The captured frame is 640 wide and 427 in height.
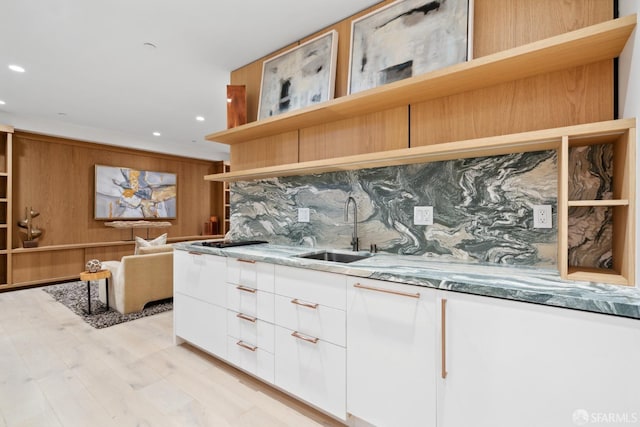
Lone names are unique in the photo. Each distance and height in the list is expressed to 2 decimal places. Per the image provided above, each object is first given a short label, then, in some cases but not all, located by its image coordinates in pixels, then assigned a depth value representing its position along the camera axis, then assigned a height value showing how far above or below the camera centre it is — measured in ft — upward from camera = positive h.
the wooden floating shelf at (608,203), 3.91 +0.12
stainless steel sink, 6.88 -1.06
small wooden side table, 11.06 -2.47
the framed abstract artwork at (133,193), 17.88 +1.01
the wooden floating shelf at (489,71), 4.17 +2.34
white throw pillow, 14.08 -1.58
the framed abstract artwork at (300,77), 7.56 +3.59
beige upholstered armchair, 11.31 -2.71
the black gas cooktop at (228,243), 8.63 -0.98
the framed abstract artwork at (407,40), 5.76 +3.54
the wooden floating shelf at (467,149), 4.08 +1.06
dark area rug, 10.85 -3.96
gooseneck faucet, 7.27 -0.22
